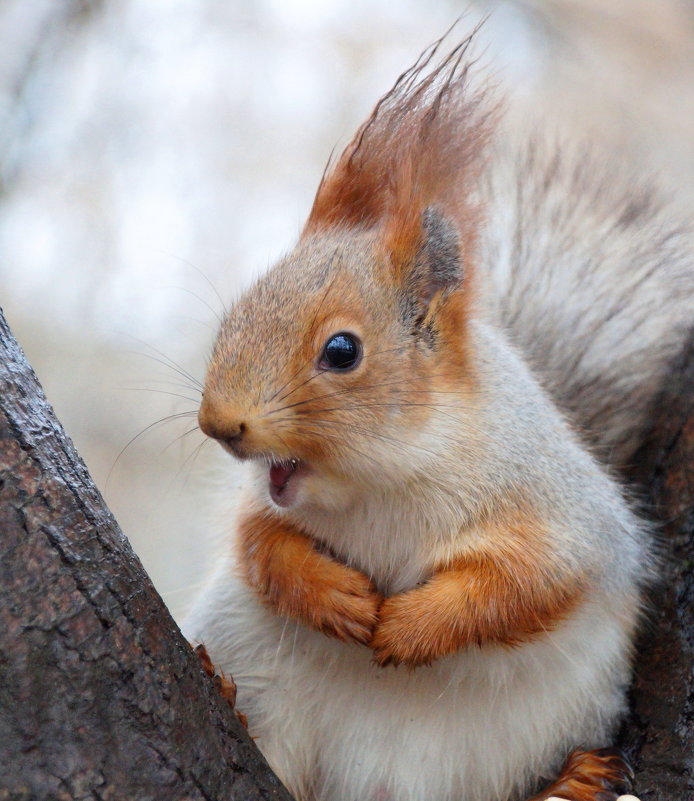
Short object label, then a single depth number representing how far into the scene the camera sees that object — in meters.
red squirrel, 1.72
